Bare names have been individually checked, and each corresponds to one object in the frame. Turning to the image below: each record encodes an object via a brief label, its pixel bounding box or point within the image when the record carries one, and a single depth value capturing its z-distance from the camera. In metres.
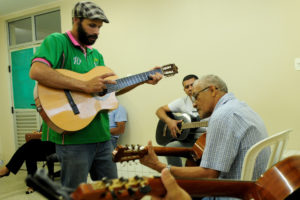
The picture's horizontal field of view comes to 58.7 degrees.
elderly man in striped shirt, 1.26
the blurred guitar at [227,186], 0.71
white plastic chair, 1.17
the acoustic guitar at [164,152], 1.47
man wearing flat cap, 1.44
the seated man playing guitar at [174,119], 2.75
